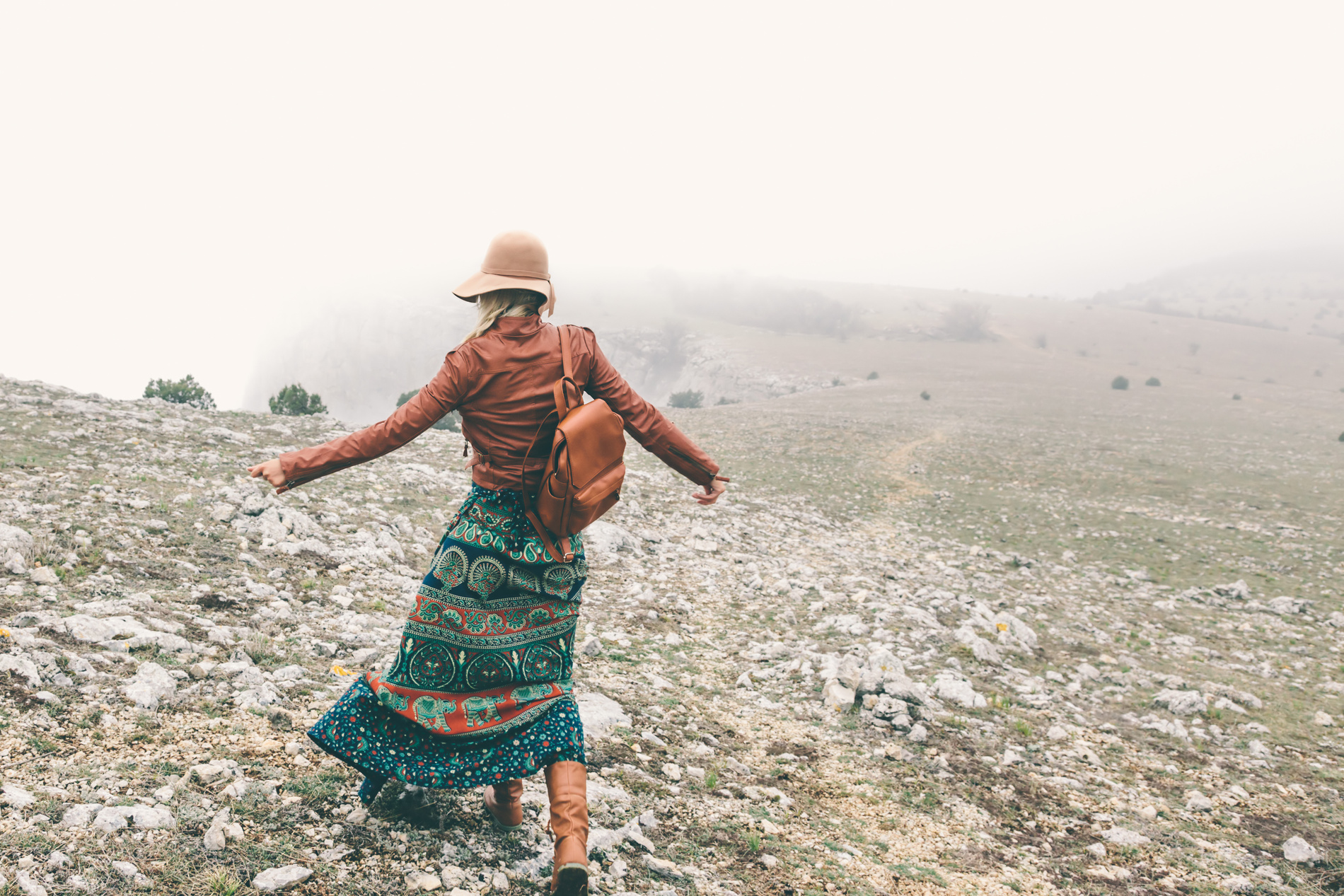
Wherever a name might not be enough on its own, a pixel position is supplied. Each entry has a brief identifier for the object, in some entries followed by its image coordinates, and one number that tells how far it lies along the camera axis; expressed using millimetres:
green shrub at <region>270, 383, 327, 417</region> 17766
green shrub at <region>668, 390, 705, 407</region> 53906
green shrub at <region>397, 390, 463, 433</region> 18292
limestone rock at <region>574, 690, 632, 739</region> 4203
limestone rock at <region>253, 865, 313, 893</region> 2285
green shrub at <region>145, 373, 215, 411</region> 16906
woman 2666
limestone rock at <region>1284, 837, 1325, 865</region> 3666
